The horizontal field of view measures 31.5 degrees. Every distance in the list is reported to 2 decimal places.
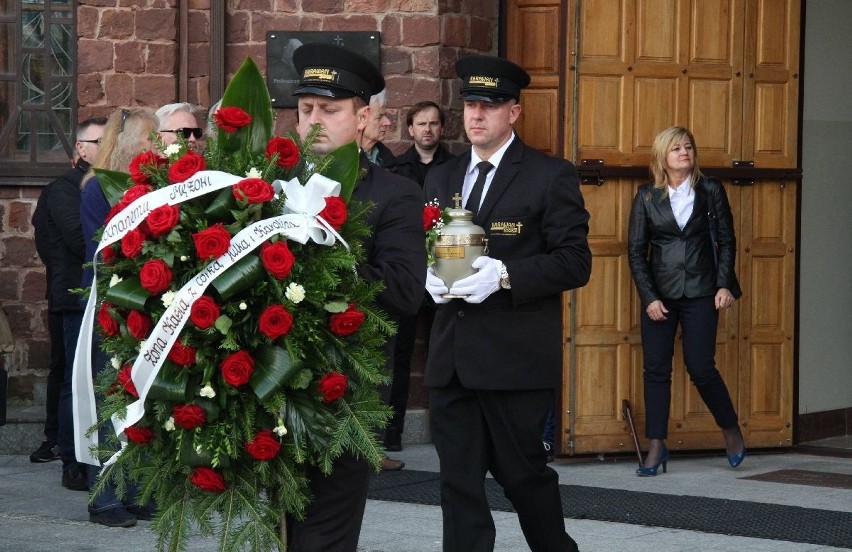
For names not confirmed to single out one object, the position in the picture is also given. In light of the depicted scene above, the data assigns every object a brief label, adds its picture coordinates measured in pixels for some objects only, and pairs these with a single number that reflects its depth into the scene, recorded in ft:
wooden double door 30.76
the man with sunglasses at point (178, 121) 25.79
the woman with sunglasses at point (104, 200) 23.75
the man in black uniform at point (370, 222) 13.98
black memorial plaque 33.32
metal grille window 34.71
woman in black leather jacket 29.68
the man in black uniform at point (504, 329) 18.63
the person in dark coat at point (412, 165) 32.35
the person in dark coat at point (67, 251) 27.89
